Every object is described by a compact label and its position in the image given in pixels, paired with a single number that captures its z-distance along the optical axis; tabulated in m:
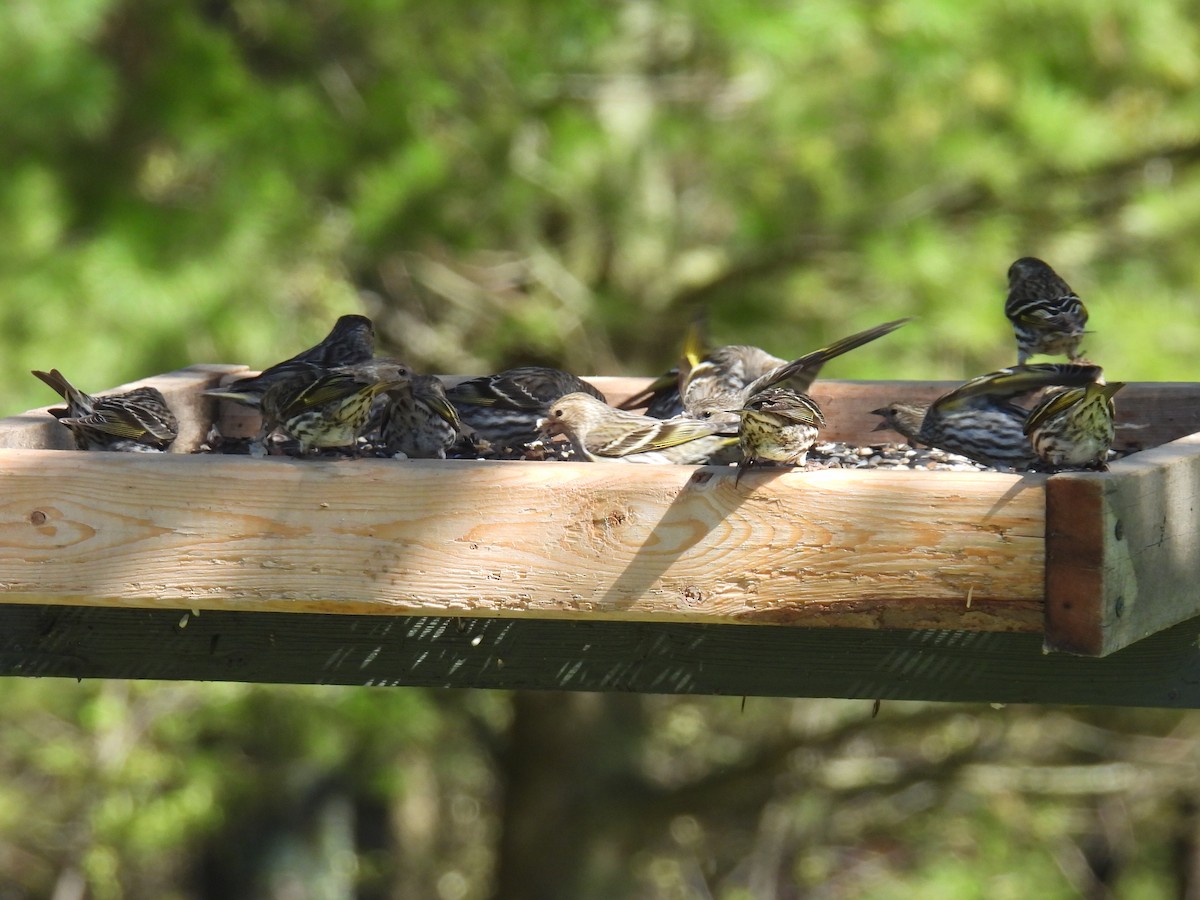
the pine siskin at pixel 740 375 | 7.39
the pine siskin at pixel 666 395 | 8.77
